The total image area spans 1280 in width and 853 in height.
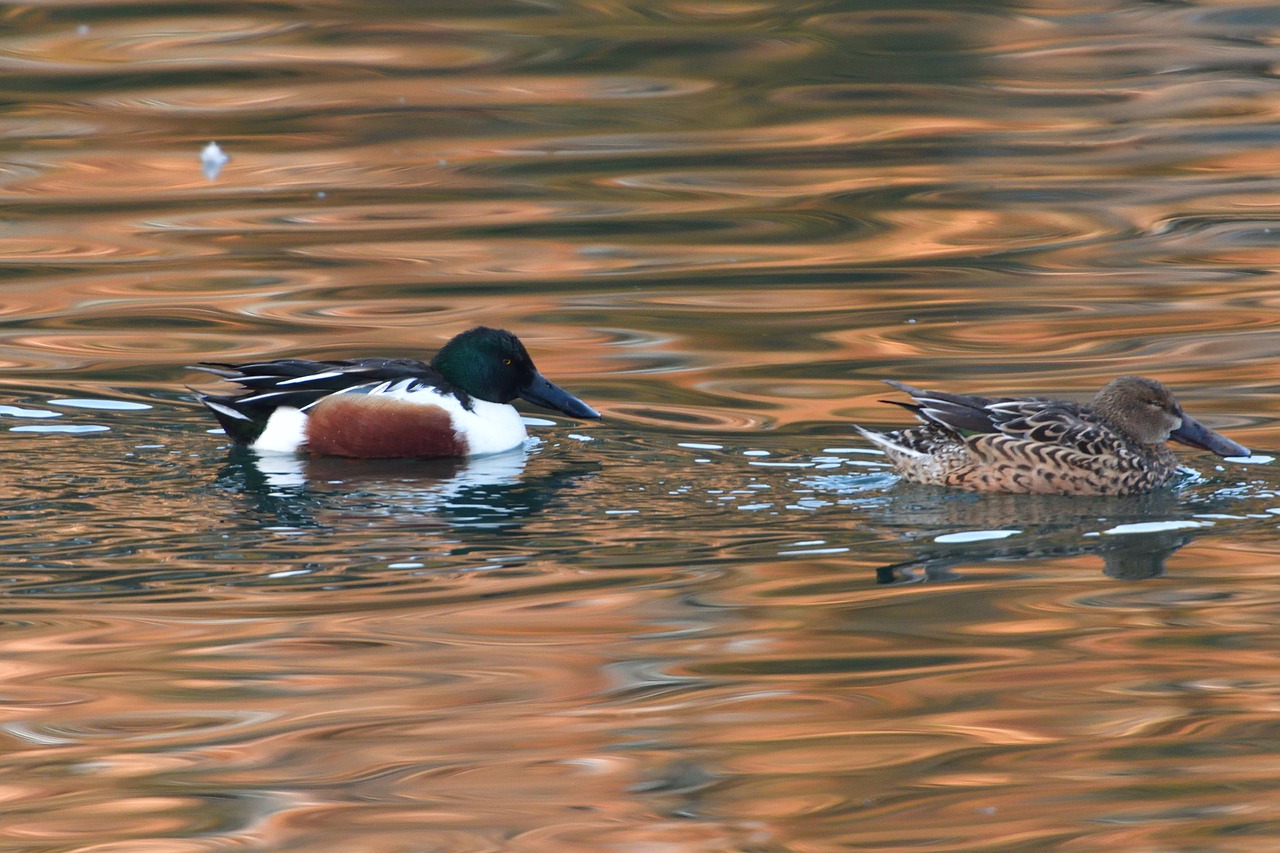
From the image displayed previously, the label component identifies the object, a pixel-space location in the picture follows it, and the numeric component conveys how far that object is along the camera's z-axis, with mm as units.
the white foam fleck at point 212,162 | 27187
